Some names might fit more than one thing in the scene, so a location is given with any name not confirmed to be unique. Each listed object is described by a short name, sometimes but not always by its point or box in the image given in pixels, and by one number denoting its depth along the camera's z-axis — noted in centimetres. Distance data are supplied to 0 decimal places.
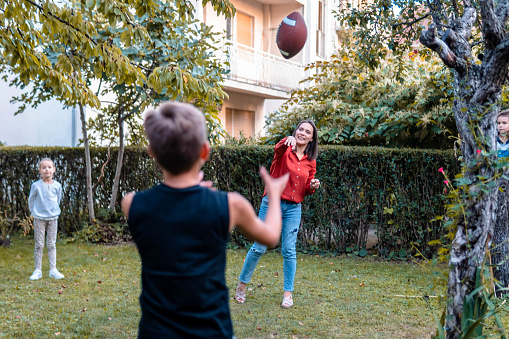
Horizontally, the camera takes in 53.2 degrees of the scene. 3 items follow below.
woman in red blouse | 529
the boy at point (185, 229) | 198
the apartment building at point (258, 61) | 1552
